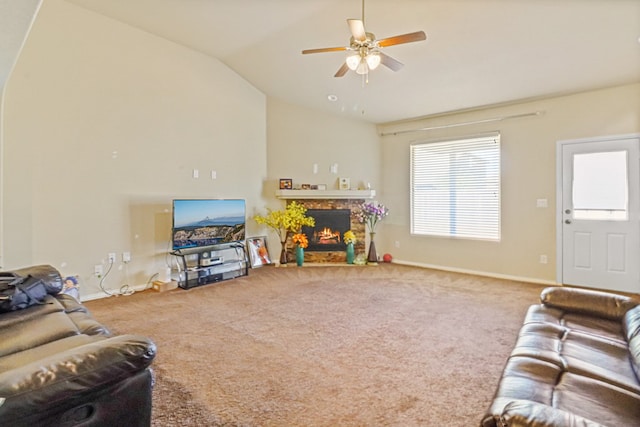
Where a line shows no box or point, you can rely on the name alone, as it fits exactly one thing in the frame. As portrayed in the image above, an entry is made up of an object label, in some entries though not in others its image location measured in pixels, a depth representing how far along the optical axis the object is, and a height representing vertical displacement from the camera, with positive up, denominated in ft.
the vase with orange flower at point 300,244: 19.80 -2.10
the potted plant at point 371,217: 20.61 -0.55
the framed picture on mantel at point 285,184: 20.25 +1.44
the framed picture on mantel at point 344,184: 21.15 +1.50
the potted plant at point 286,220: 19.42 -0.68
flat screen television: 14.96 -0.64
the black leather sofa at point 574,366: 3.73 -2.49
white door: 13.97 -0.27
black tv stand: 15.57 -2.72
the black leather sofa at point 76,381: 3.49 -2.07
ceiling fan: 8.86 +4.53
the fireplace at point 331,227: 20.71 -1.18
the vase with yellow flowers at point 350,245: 20.40 -2.22
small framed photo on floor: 19.38 -2.50
